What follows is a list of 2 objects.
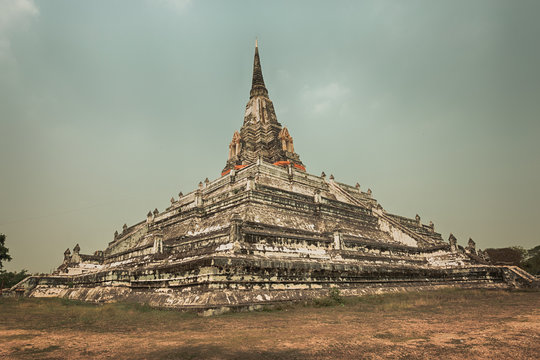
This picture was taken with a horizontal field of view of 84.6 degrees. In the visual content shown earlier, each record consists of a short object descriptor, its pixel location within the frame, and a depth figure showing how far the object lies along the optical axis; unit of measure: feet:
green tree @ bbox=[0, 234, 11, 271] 100.48
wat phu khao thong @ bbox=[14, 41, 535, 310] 42.60
